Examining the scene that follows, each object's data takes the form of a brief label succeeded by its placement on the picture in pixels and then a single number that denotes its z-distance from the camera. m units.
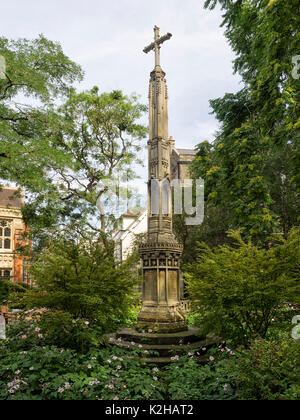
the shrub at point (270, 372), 3.51
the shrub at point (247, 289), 5.31
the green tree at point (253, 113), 7.37
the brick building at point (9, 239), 27.92
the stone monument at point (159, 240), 8.21
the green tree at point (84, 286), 5.58
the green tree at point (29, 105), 9.97
